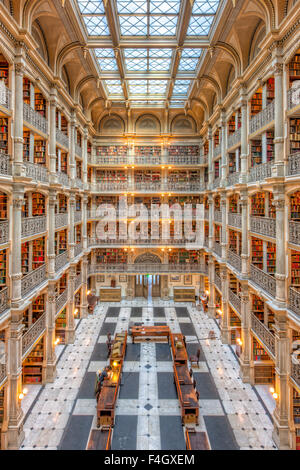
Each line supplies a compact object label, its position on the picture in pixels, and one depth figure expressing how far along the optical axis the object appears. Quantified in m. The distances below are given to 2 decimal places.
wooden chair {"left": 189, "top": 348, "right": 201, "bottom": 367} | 9.94
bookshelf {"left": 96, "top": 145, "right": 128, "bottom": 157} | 17.14
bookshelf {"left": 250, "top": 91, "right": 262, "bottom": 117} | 9.30
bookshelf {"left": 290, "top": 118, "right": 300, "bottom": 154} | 6.94
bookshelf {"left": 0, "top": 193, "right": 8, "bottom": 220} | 7.70
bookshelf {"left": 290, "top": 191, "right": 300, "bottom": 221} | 7.50
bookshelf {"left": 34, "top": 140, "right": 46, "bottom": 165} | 9.48
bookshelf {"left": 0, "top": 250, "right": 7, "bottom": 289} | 7.02
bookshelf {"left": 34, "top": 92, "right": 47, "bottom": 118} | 9.17
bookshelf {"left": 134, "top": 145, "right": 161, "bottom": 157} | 17.16
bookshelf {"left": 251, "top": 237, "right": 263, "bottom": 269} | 9.67
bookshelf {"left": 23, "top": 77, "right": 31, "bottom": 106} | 8.03
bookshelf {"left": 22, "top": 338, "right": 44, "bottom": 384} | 9.23
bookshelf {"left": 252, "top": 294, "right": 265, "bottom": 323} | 9.51
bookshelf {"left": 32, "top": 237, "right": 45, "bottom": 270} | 9.43
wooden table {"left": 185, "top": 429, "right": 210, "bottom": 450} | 6.46
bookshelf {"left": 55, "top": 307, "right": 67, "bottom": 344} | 11.91
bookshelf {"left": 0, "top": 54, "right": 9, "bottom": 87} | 6.84
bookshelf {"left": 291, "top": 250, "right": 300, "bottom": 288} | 7.12
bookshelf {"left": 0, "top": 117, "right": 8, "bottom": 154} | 7.29
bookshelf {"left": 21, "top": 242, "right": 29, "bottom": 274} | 8.78
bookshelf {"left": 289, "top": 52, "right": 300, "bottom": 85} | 6.76
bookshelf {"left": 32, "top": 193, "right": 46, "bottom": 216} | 9.53
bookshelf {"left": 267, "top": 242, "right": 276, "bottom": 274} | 8.72
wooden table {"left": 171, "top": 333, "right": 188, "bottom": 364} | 9.48
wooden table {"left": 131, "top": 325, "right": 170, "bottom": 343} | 11.95
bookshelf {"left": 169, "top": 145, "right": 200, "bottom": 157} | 17.14
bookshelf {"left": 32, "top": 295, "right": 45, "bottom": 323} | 9.50
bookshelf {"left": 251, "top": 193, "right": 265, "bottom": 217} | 9.67
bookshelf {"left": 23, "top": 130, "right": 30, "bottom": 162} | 8.44
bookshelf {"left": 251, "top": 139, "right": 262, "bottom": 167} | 9.59
